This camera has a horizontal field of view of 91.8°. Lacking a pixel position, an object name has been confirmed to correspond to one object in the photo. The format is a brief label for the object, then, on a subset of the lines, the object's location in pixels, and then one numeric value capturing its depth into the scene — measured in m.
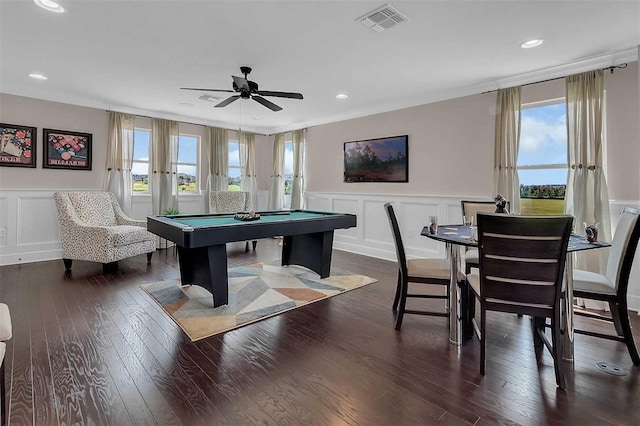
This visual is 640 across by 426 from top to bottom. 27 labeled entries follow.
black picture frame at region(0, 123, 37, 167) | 4.45
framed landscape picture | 5.09
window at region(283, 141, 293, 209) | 7.19
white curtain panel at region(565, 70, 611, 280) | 3.22
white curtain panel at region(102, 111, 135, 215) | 5.30
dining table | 2.09
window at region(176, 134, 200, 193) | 6.32
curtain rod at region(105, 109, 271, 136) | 5.62
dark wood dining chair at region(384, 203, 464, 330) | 2.53
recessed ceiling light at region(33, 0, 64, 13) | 2.34
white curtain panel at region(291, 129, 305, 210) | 6.74
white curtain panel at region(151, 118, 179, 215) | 5.80
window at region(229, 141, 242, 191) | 7.06
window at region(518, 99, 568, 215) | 3.65
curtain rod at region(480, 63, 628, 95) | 3.13
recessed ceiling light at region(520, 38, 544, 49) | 2.89
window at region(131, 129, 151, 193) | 5.74
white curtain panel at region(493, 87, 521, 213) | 3.89
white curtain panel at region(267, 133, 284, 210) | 7.17
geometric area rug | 2.70
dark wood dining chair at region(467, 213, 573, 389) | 1.81
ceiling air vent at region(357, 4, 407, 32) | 2.42
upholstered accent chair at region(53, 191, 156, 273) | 4.14
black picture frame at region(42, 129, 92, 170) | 4.79
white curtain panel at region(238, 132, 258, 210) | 7.16
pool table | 2.74
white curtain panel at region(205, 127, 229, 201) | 6.56
